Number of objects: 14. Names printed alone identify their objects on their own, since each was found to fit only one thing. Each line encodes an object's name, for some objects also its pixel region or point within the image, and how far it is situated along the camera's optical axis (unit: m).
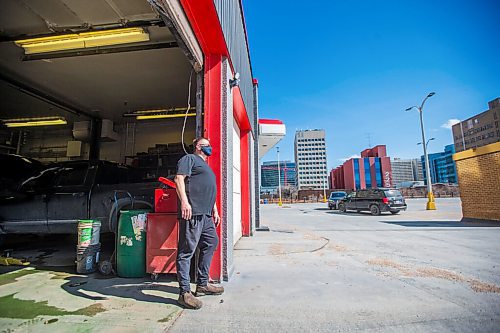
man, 2.55
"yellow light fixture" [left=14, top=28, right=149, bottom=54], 4.58
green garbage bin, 3.46
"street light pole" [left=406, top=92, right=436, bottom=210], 15.09
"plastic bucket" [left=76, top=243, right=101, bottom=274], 3.68
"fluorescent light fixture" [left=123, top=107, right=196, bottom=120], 9.19
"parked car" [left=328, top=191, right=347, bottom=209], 19.95
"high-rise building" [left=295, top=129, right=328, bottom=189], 86.62
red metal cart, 3.29
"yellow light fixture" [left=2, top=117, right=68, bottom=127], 9.51
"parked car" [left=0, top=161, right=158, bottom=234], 4.63
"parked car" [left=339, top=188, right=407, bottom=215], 13.27
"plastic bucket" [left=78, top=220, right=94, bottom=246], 3.67
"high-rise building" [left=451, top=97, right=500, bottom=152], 63.59
